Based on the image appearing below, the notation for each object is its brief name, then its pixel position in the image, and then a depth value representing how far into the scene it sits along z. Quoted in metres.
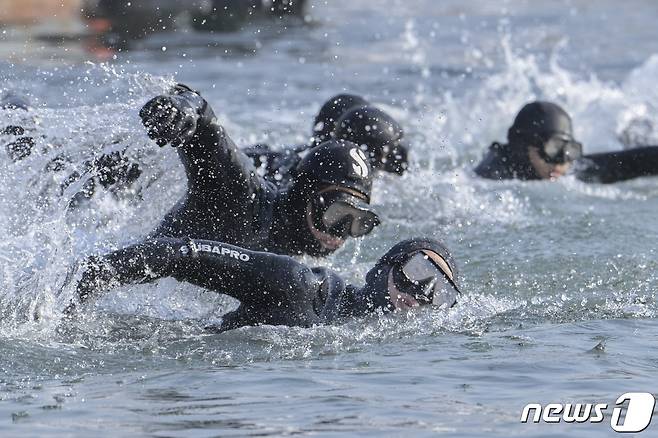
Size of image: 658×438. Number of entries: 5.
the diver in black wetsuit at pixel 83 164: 16.84
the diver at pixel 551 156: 23.36
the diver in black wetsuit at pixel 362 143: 19.33
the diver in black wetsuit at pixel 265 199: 14.98
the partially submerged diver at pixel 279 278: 13.42
